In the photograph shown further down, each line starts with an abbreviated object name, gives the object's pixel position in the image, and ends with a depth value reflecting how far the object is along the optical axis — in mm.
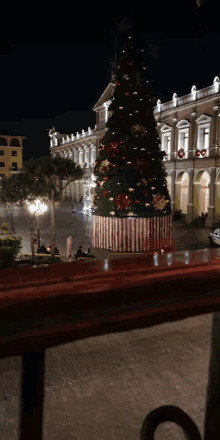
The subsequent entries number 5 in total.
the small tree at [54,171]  17578
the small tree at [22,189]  17998
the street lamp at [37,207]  14102
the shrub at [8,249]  7261
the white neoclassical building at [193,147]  23500
